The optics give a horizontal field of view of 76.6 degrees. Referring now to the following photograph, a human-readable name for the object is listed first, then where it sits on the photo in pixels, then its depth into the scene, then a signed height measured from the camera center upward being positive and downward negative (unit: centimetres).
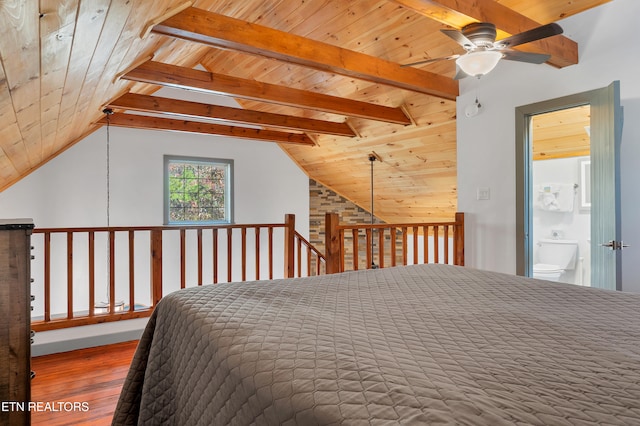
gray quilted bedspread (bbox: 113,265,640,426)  66 -31
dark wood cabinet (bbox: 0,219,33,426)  159 -42
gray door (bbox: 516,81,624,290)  251 +17
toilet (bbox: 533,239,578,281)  432 -56
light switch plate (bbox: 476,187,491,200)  365 +16
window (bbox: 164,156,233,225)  584 +33
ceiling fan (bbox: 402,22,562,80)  218 +91
